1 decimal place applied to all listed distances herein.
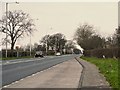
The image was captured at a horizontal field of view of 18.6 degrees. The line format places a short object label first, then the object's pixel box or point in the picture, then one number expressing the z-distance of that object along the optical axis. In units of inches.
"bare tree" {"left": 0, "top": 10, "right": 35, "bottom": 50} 4013.3
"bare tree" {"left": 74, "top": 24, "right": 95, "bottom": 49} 4727.6
